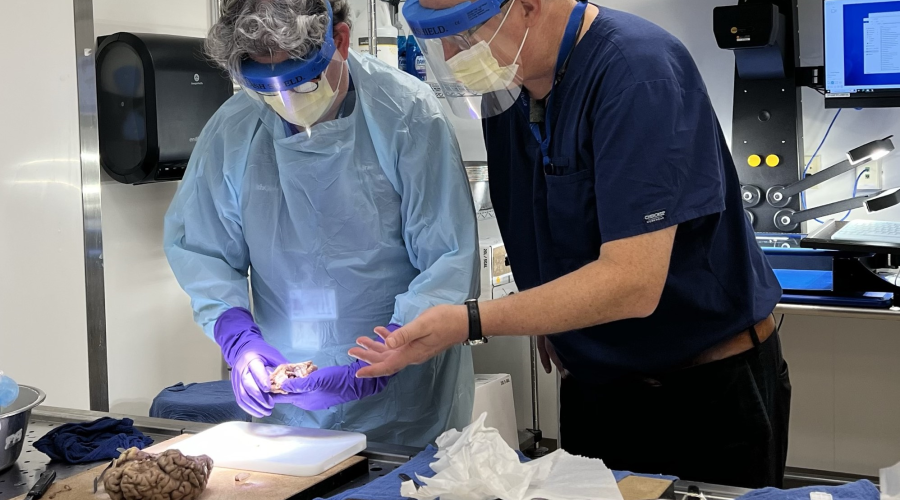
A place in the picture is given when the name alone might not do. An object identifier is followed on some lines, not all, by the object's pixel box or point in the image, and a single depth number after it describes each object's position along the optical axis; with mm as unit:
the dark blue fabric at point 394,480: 1173
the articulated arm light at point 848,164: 2969
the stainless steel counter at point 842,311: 2658
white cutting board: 1324
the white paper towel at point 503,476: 1117
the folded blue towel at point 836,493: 1055
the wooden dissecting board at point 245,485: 1239
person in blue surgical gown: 1531
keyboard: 2635
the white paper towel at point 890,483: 1043
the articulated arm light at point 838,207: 2840
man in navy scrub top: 1274
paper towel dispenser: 2797
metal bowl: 1369
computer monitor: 2955
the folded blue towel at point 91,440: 1409
